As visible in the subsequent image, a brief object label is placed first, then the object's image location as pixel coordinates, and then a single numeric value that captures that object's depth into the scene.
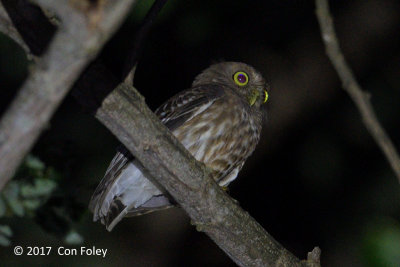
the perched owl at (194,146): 9.02
